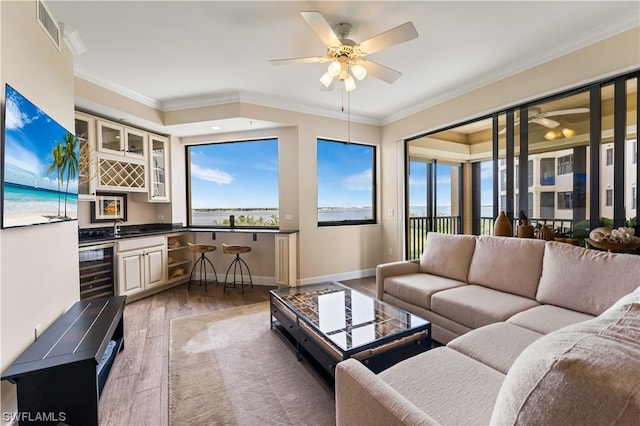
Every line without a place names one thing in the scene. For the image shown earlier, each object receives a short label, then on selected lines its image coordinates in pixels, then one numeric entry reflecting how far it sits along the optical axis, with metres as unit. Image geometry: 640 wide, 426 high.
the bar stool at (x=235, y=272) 4.49
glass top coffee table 1.82
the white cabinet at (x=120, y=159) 3.55
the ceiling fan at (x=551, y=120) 2.88
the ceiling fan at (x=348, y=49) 2.04
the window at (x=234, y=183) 4.84
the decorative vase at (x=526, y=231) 3.02
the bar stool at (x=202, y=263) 4.19
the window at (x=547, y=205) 3.06
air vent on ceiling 1.97
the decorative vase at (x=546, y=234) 2.88
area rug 1.74
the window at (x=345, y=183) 4.83
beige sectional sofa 0.56
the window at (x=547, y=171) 3.05
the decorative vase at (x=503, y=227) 3.18
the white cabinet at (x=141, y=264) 3.63
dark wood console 1.52
